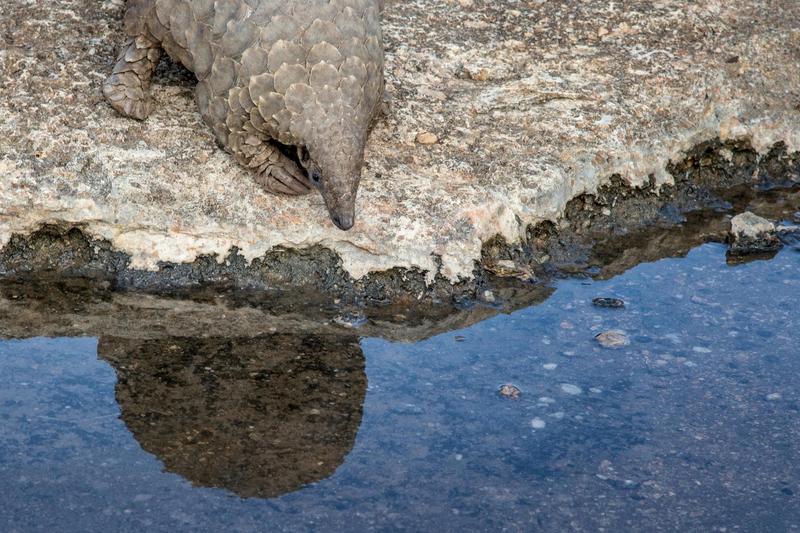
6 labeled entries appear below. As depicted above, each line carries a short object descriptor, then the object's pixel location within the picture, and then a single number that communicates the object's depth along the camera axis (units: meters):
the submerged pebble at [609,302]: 10.01
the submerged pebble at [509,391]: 8.65
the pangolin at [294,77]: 9.37
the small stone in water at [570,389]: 8.73
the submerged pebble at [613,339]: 9.36
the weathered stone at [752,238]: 11.06
